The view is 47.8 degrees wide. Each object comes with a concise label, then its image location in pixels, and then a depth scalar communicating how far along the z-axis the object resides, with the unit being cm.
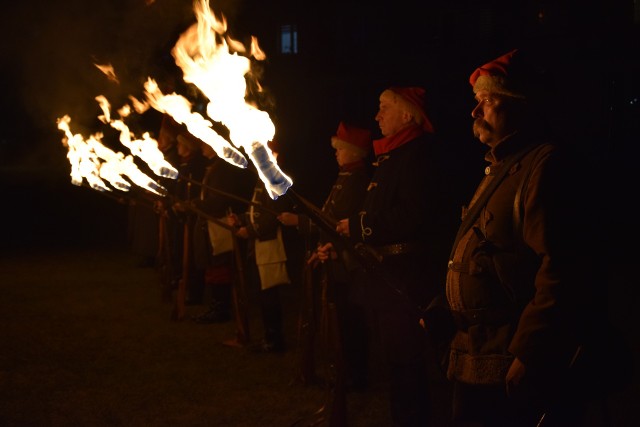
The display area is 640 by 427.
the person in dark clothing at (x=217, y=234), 757
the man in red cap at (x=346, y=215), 550
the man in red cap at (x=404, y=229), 434
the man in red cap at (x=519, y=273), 257
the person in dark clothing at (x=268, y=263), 651
